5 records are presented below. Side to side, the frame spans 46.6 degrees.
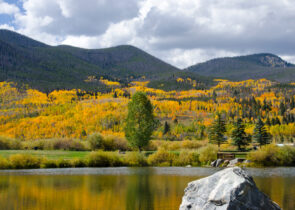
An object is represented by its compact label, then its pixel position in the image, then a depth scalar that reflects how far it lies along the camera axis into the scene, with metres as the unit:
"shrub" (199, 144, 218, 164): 65.56
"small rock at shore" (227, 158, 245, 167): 62.18
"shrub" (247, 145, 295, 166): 63.66
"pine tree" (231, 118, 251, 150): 84.06
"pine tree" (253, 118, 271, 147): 86.62
